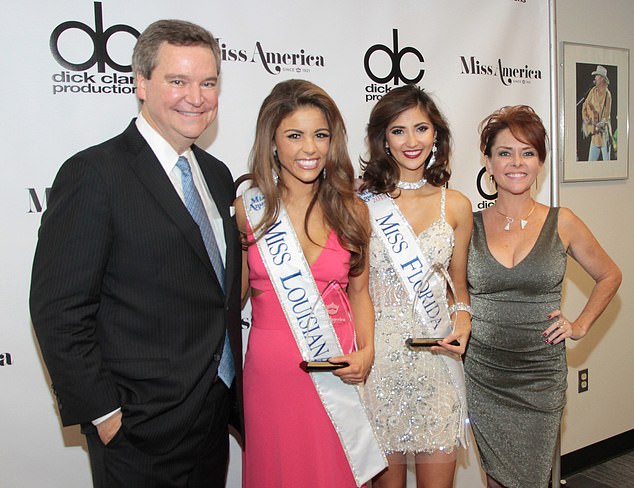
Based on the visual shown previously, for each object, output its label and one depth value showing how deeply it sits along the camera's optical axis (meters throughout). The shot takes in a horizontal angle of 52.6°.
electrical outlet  3.40
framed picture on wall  3.18
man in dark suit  1.41
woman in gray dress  2.12
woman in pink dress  1.84
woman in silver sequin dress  2.00
